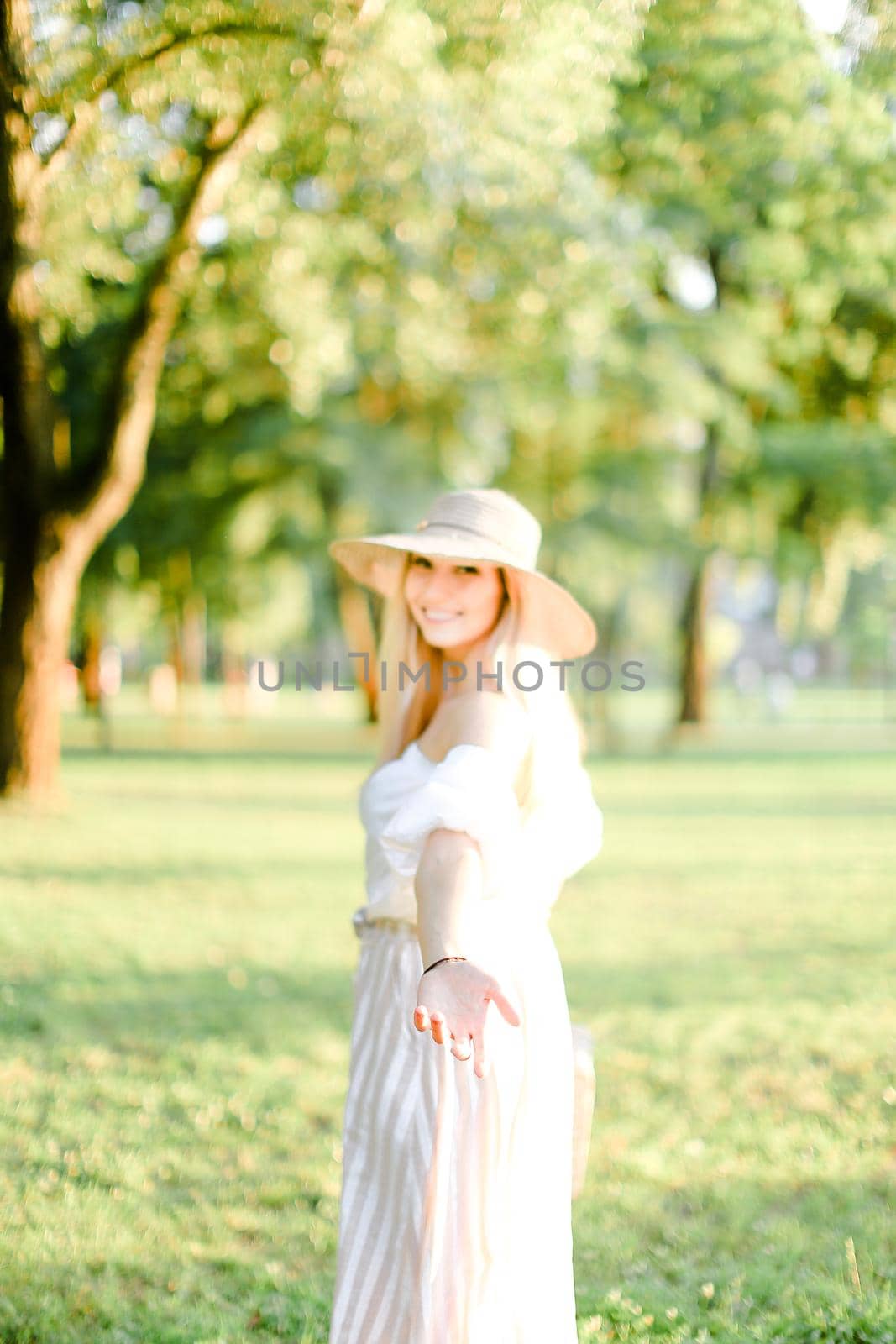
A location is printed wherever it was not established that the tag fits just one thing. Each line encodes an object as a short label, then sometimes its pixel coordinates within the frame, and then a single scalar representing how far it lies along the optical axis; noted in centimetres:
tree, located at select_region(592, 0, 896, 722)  657
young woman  203
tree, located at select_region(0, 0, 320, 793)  721
